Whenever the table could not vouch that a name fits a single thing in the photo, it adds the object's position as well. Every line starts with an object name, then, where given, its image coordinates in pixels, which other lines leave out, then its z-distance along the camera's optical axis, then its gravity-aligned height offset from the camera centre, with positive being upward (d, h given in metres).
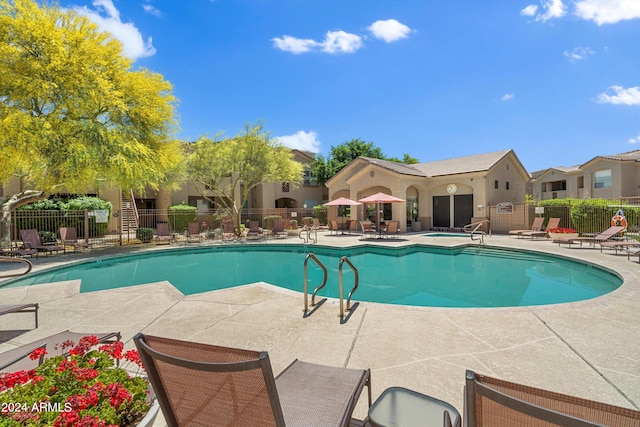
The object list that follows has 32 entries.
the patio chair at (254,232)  19.78 -1.31
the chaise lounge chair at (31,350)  2.76 -1.37
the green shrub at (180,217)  24.52 -0.38
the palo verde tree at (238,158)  19.20 +3.44
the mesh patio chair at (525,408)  1.09 -0.75
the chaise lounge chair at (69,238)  14.20 -1.19
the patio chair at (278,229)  20.58 -1.15
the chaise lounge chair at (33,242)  13.05 -1.28
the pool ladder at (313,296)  5.11 -1.44
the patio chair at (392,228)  18.08 -0.96
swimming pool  7.98 -2.14
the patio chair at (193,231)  18.32 -1.14
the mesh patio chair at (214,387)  1.45 -0.89
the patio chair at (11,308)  4.17 -1.35
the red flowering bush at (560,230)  15.09 -0.94
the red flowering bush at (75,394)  1.76 -1.18
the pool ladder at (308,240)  16.82 -1.58
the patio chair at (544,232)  16.59 -1.12
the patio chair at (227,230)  19.31 -1.14
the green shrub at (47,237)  16.01 -1.30
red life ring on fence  13.90 -0.40
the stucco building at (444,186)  21.47 +2.00
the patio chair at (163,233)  17.52 -1.21
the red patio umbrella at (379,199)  17.75 +0.76
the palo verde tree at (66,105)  12.18 +4.77
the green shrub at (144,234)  17.77 -1.27
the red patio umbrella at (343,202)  19.87 +0.66
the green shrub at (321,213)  29.70 -0.10
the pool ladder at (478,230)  19.80 -1.16
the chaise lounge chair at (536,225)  17.77 -0.79
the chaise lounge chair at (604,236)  12.63 -1.05
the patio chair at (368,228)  19.87 -1.09
